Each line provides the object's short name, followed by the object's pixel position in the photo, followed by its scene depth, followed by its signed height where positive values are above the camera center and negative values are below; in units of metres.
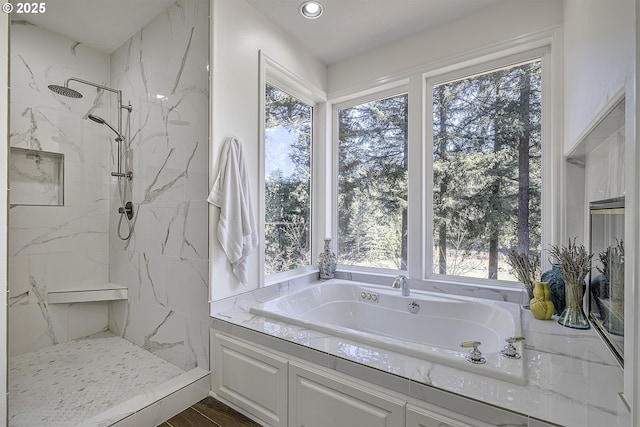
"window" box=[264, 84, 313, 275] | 2.46 +0.29
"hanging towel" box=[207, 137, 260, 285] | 1.86 +0.04
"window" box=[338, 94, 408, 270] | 2.64 +0.29
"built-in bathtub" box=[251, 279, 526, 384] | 1.25 -0.70
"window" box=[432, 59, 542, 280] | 2.10 +0.34
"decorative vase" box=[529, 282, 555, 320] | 1.71 -0.54
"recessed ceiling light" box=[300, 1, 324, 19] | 2.11 +1.53
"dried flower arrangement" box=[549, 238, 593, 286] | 1.55 -0.28
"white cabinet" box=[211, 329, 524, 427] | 1.13 -0.85
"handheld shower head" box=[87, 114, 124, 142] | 2.30 +0.70
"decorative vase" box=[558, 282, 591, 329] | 1.56 -0.53
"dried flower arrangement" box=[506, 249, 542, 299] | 1.88 -0.37
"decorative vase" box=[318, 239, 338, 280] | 2.81 -0.49
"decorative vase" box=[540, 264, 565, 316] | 1.74 -0.46
